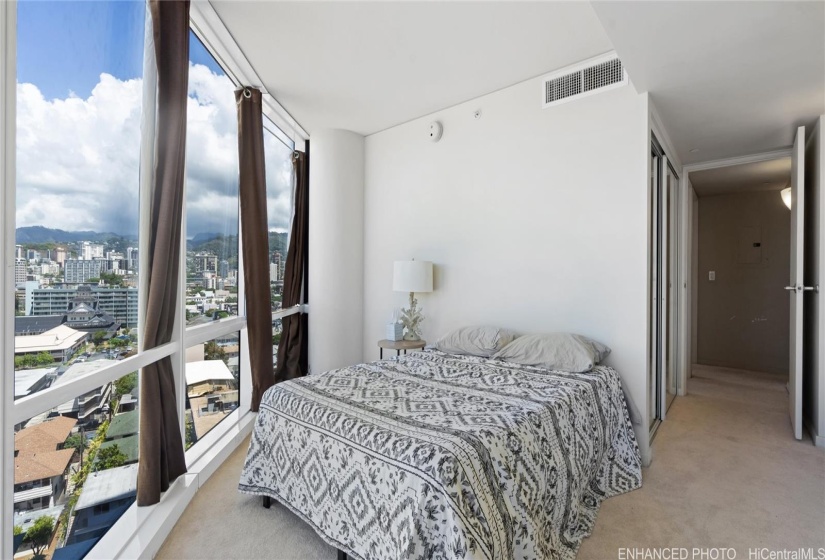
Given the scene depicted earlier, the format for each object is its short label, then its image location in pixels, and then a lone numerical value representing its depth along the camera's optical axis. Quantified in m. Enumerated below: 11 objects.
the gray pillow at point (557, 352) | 2.38
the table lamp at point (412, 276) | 3.37
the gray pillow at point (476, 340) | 2.78
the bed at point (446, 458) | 1.30
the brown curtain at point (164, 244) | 1.88
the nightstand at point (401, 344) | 3.33
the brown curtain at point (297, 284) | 3.91
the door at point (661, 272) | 2.94
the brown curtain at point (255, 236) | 2.93
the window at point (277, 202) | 3.63
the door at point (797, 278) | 2.77
